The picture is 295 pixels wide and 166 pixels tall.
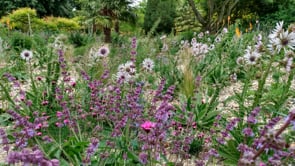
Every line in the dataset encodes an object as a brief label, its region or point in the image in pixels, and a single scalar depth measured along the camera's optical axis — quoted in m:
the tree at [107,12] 14.52
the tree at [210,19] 12.73
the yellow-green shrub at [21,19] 15.63
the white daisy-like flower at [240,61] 2.73
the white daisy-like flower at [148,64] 2.90
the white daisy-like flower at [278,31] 1.84
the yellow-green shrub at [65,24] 16.98
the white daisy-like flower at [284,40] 1.79
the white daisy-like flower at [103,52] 3.17
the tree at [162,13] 16.80
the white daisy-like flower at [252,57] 2.23
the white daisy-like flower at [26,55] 2.95
